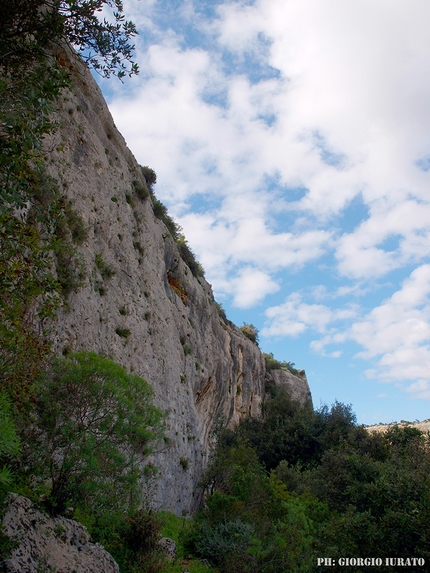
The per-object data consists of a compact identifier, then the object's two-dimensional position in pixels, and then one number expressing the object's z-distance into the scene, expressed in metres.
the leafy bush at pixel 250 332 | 48.34
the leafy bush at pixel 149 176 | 27.22
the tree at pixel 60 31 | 6.92
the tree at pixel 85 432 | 7.36
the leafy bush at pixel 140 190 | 22.67
